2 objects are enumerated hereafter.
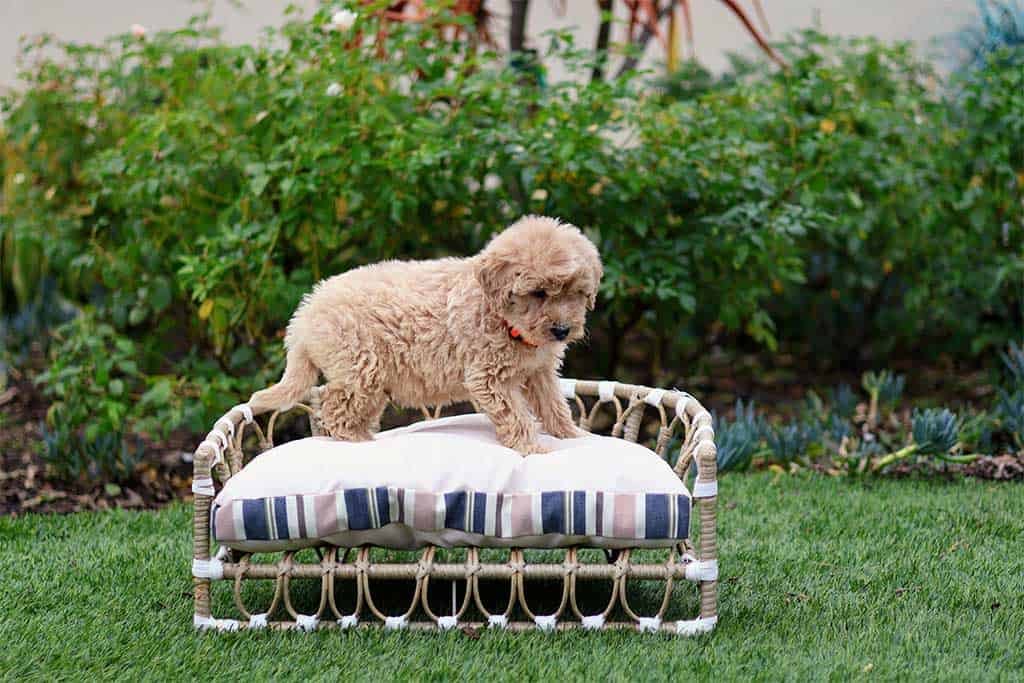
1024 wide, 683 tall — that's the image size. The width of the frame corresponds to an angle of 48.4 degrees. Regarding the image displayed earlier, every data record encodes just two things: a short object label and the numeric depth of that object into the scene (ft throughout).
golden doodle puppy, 10.43
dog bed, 10.14
